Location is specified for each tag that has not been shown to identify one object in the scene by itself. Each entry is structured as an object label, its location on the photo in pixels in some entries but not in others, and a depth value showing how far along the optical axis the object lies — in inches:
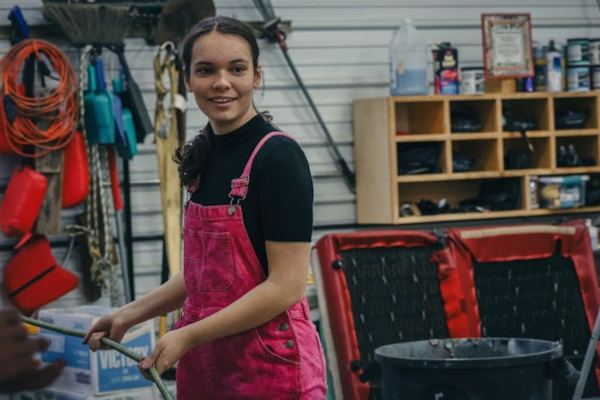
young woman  101.6
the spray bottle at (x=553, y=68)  276.4
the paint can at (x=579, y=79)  278.5
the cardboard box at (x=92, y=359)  213.6
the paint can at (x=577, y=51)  277.0
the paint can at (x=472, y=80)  265.3
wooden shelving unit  257.1
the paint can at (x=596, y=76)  281.3
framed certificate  268.8
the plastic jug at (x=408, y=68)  259.1
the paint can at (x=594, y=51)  280.4
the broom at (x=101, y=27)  236.5
